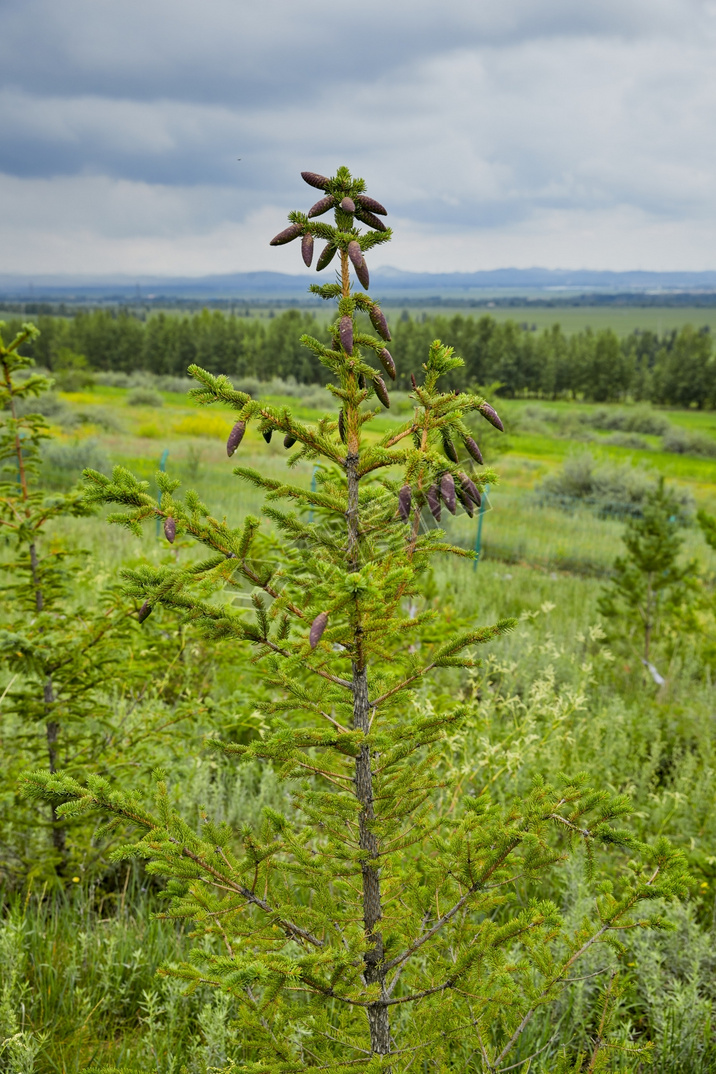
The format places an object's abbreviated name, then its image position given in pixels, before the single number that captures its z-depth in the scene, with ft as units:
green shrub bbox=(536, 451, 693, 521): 67.87
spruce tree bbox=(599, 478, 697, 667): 21.84
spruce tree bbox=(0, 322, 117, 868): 10.87
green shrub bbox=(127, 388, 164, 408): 171.63
